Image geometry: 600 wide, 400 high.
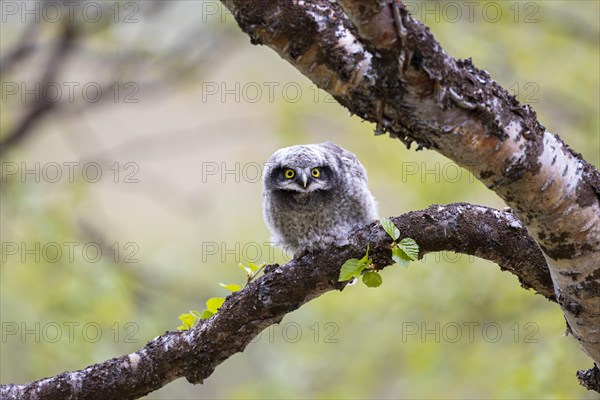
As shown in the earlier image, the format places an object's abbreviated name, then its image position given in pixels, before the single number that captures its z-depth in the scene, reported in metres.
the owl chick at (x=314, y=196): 7.75
